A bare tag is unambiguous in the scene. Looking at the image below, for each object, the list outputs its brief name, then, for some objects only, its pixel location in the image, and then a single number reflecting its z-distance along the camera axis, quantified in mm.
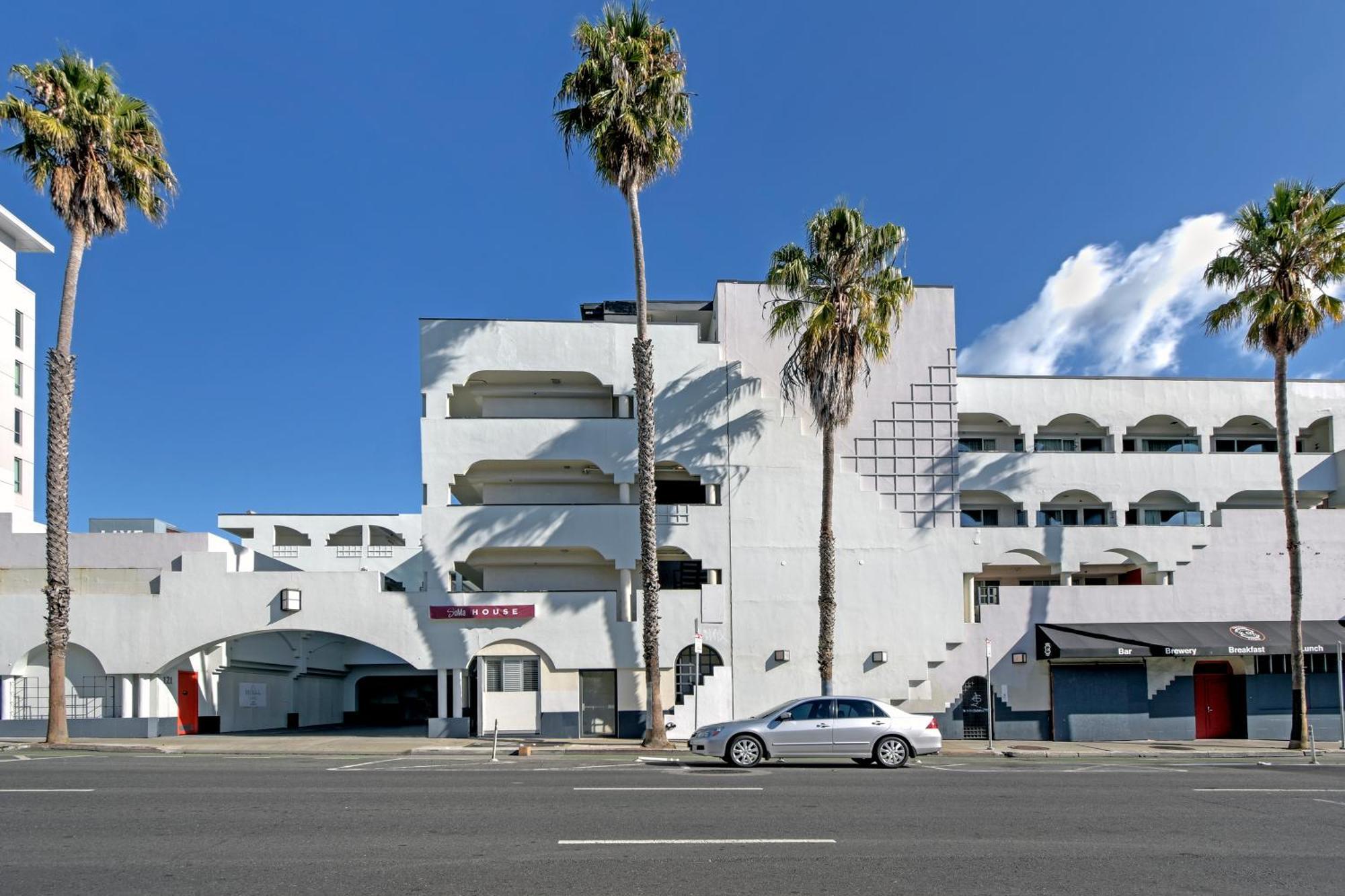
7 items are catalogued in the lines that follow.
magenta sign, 28998
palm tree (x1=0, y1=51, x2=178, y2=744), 25391
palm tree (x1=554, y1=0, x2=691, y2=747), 26406
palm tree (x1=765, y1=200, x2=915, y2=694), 27938
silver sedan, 20219
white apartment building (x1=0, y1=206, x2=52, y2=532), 45750
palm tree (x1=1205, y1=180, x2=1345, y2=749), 26812
